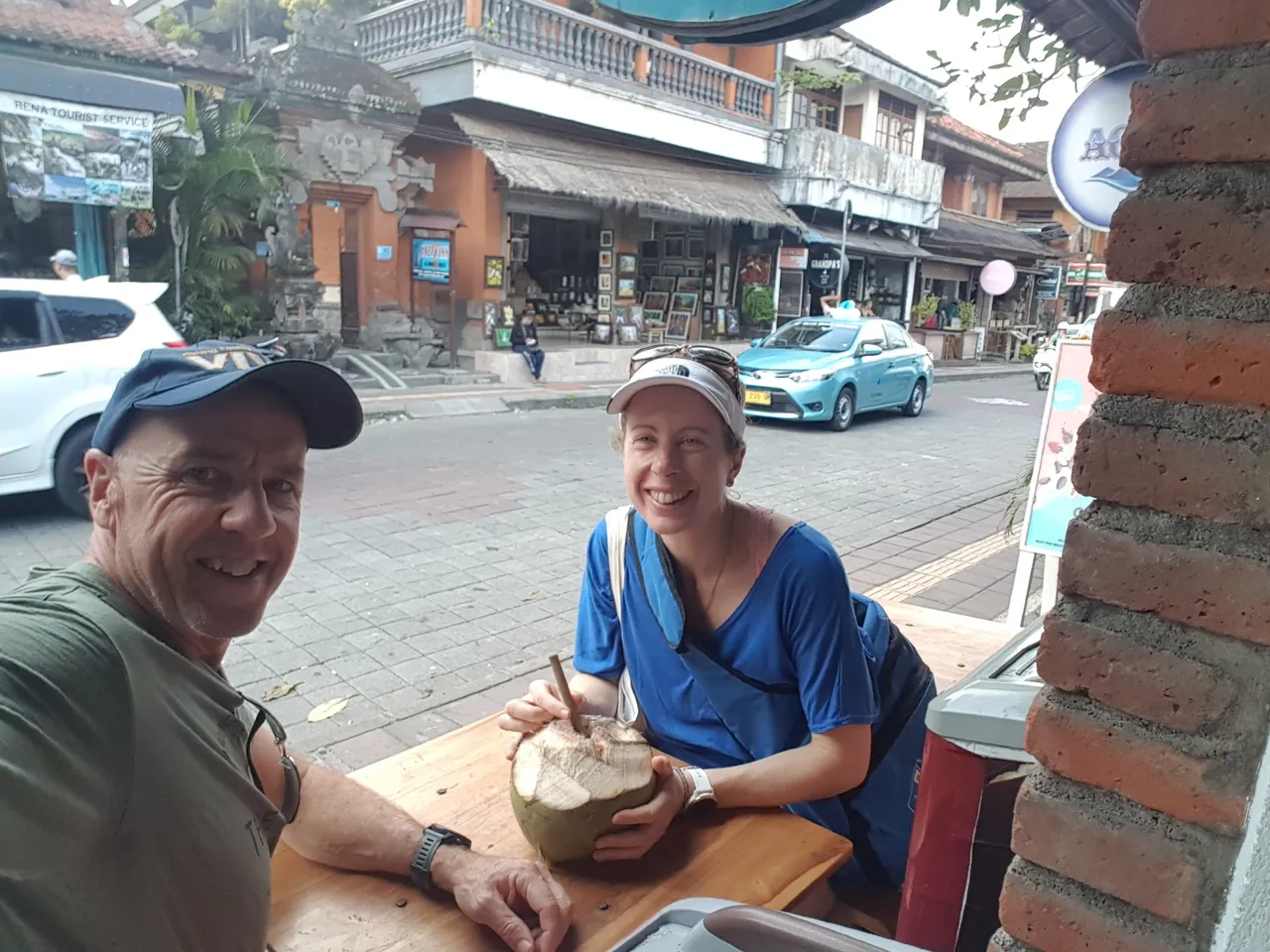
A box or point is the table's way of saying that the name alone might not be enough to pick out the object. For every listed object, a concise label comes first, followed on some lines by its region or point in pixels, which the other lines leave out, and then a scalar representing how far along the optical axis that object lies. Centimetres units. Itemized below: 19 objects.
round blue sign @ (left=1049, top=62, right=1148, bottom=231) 390
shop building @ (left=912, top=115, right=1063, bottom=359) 2542
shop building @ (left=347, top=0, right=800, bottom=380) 1402
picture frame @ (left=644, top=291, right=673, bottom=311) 1962
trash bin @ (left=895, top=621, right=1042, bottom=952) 151
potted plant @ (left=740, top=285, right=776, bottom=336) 1992
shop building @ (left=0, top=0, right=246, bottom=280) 1015
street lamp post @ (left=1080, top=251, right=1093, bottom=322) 1888
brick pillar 102
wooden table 151
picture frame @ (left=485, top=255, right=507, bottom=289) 1479
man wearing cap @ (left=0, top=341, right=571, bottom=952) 103
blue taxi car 1234
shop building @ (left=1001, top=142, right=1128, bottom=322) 2978
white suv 642
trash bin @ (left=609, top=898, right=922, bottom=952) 120
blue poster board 1425
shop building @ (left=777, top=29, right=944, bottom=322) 1975
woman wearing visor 194
